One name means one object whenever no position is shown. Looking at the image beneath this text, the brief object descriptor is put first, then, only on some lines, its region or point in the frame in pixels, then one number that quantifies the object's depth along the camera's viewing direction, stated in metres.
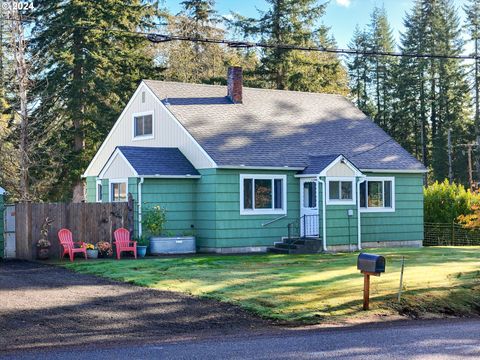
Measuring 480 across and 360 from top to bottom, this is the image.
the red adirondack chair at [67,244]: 22.80
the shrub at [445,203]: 34.31
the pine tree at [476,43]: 55.66
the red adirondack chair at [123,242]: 23.55
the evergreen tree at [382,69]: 60.18
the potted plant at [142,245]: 24.08
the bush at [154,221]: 24.44
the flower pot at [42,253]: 22.77
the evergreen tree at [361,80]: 62.56
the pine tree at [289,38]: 44.31
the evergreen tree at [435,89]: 56.28
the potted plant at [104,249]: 23.61
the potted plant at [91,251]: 23.17
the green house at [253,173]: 25.48
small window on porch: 26.44
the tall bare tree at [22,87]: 31.00
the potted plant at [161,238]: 24.55
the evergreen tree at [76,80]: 36.50
